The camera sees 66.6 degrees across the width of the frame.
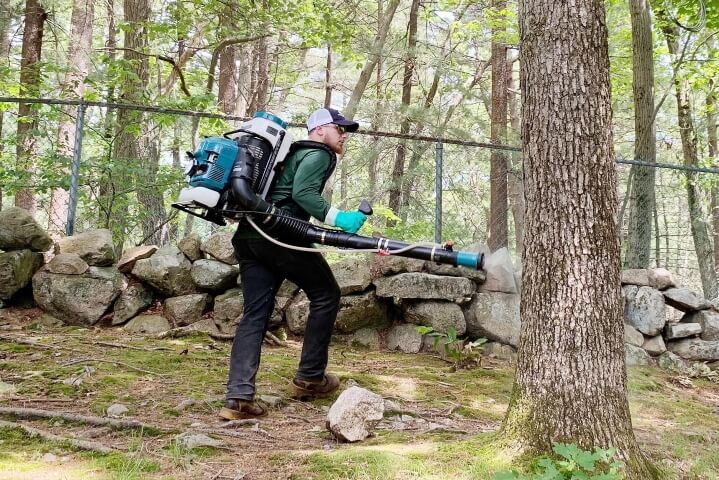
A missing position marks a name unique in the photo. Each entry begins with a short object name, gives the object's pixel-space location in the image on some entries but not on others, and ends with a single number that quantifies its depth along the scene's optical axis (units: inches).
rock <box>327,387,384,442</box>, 123.5
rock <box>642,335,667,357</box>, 248.4
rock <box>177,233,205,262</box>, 252.1
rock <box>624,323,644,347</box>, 245.3
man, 143.1
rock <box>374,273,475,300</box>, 238.2
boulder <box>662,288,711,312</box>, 254.4
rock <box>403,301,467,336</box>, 238.2
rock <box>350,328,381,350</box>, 241.0
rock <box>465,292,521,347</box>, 238.1
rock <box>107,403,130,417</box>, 134.4
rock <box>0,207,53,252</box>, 232.7
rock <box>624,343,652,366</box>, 240.5
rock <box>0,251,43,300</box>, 230.7
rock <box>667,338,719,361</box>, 247.9
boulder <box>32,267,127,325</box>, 233.3
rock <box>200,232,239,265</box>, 249.0
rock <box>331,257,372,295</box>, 237.8
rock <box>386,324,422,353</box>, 240.2
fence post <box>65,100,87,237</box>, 241.4
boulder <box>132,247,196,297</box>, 243.3
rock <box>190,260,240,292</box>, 244.1
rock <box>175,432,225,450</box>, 112.3
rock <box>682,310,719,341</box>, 253.3
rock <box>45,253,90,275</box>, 235.6
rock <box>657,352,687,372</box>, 240.4
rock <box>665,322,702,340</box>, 249.8
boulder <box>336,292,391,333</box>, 237.5
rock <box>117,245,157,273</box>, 244.8
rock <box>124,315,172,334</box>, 236.1
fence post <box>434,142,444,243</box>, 258.7
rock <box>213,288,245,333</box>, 238.4
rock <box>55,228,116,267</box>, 241.4
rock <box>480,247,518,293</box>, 244.2
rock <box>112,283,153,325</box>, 238.7
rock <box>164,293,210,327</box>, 240.7
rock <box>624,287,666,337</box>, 248.4
